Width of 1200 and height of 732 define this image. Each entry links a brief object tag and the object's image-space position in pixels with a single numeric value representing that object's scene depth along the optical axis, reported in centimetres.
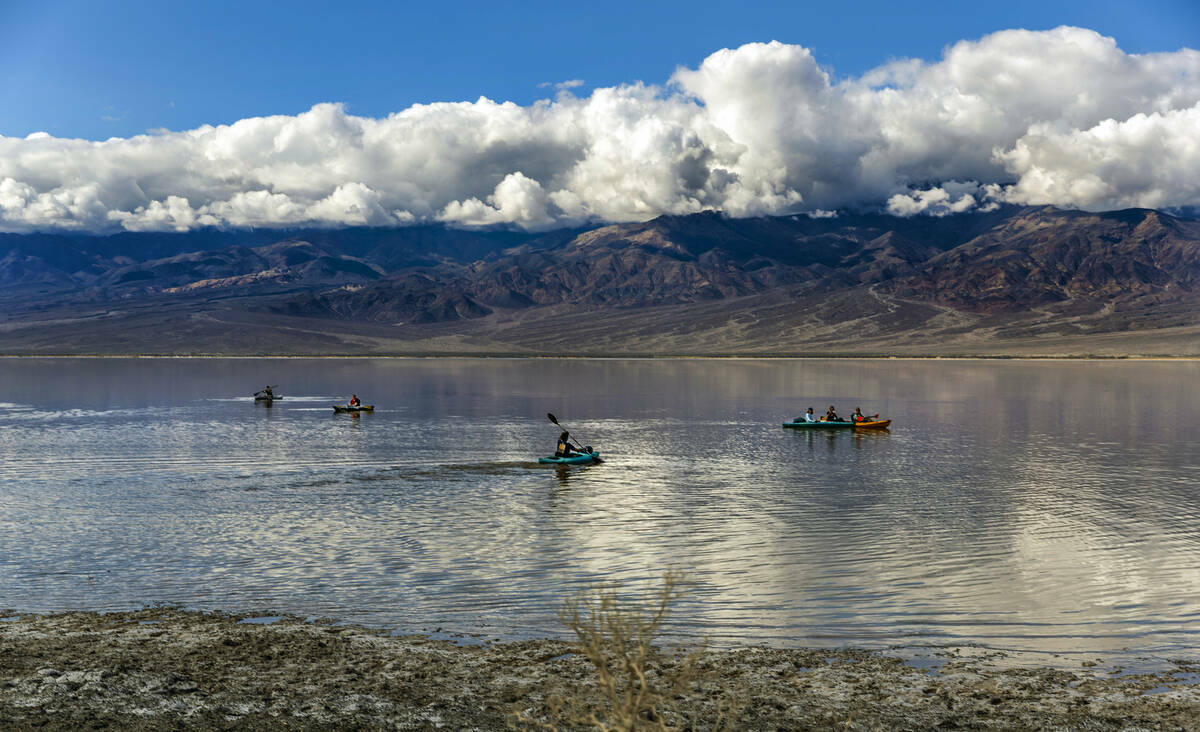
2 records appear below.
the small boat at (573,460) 4728
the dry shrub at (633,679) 941
